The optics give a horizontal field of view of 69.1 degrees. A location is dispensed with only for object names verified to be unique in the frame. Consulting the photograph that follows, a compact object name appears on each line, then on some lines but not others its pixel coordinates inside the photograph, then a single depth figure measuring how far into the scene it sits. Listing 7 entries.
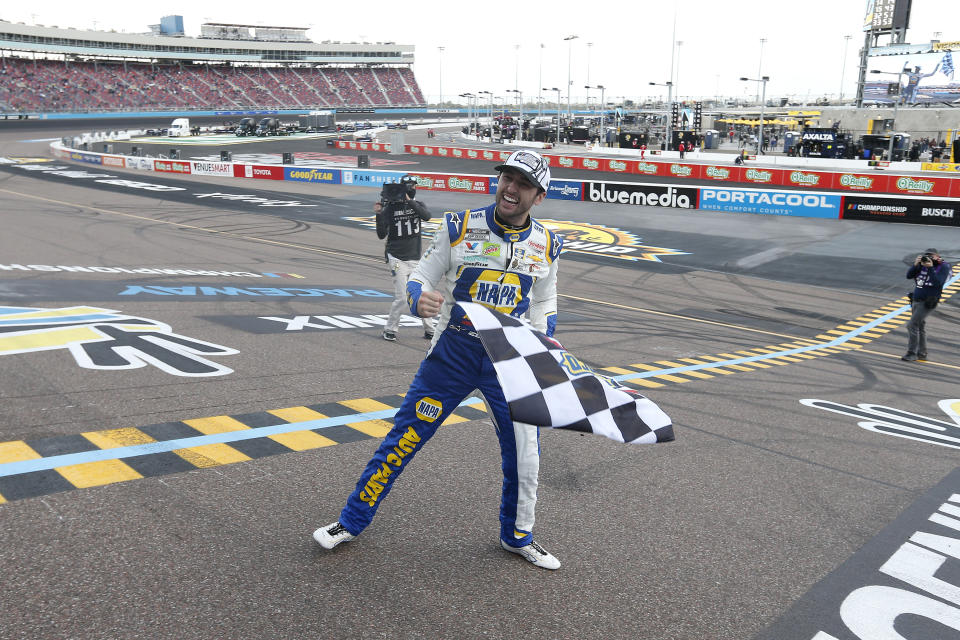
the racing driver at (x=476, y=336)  3.82
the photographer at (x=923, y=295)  11.09
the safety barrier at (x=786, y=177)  29.99
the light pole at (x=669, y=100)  51.94
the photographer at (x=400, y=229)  9.52
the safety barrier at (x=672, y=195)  23.98
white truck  66.12
